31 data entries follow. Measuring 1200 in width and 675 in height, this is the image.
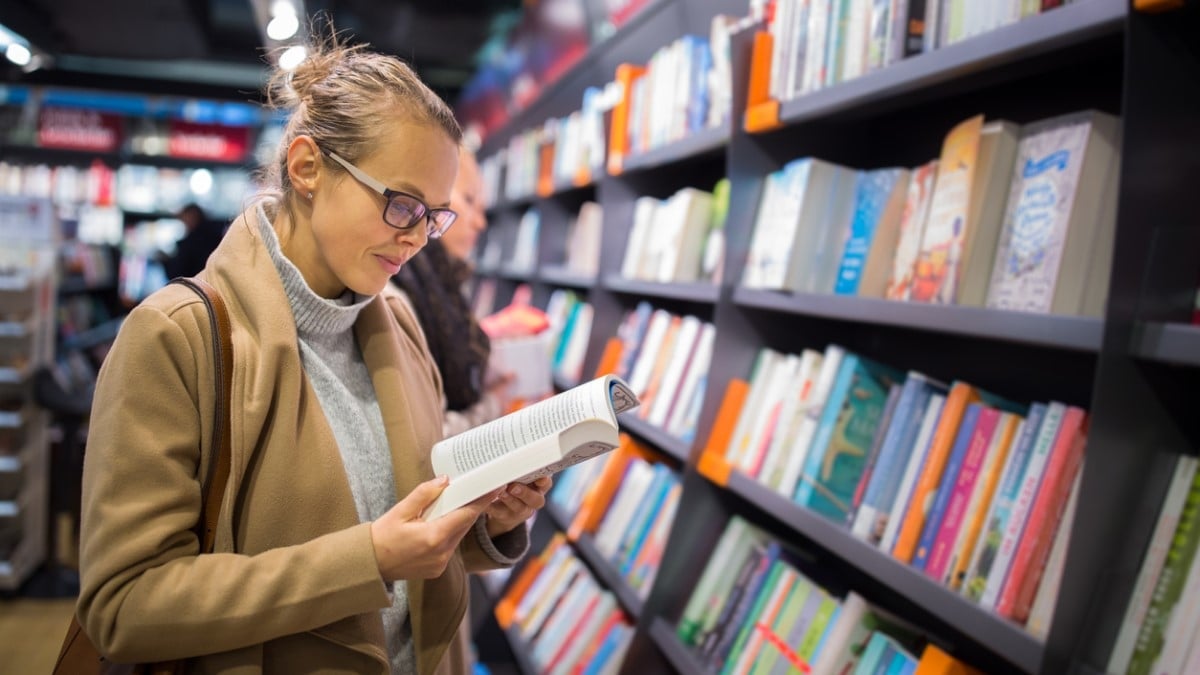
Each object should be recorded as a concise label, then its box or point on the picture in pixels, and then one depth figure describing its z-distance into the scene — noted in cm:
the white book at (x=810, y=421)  165
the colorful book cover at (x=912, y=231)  149
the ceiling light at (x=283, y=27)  400
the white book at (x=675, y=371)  230
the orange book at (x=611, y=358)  282
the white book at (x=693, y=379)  220
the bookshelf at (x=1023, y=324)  100
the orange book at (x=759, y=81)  186
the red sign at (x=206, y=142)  1038
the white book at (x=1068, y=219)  118
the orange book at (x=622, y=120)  282
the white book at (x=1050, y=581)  113
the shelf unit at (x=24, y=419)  399
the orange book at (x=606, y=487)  256
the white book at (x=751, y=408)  189
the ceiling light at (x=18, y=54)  529
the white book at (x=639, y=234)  269
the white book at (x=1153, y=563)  106
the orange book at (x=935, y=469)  136
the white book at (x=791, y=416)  172
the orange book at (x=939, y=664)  127
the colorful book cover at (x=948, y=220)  136
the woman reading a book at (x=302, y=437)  93
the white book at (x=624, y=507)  240
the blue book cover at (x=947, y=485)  133
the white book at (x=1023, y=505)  120
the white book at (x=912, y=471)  140
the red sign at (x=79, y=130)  970
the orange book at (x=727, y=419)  195
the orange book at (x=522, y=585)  302
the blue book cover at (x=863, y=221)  164
